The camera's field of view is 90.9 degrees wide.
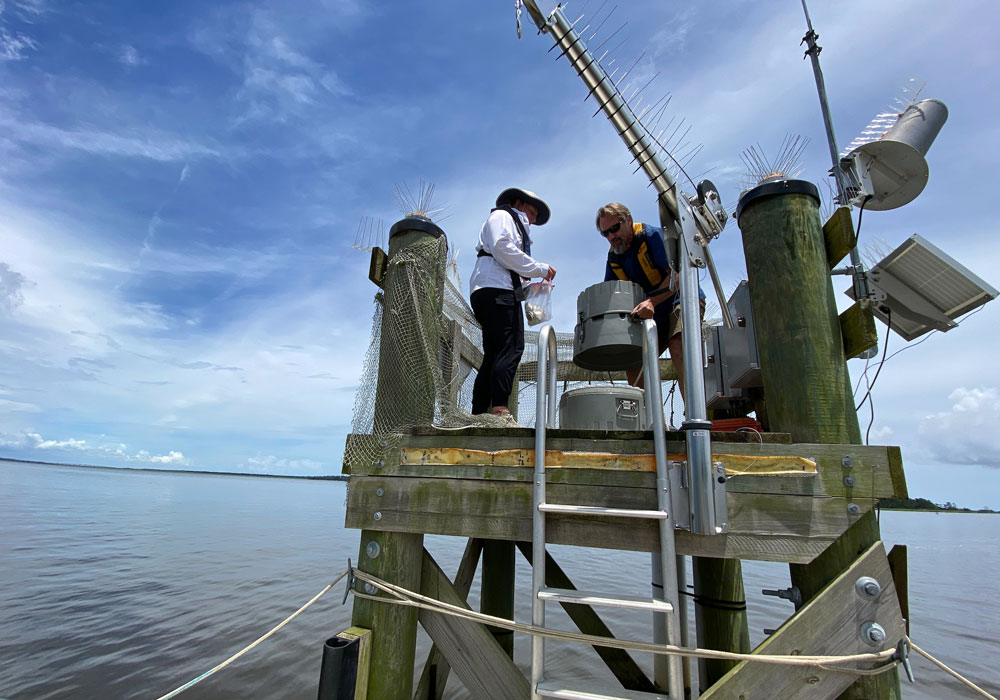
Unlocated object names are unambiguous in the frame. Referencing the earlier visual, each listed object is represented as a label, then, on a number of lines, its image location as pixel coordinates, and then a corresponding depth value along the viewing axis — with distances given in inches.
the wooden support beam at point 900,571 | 93.1
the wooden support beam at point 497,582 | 177.8
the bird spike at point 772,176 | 124.0
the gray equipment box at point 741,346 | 165.8
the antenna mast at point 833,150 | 123.7
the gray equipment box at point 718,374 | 187.9
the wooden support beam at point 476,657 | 99.3
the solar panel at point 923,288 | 120.3
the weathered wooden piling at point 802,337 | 95.4
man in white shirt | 136.9
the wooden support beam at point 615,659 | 154.1
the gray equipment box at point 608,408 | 132.5
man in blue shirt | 148.9
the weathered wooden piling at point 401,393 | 103.0
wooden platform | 89.6
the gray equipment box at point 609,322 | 134.9
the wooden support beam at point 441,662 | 163.2
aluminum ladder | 79.8
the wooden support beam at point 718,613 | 145.4
